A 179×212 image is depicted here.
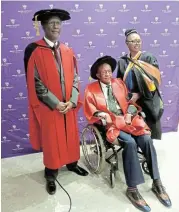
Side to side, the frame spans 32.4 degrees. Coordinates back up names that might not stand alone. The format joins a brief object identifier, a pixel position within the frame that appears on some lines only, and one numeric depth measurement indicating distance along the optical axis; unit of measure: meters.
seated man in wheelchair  2.57
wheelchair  2.68
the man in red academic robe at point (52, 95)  2.51
